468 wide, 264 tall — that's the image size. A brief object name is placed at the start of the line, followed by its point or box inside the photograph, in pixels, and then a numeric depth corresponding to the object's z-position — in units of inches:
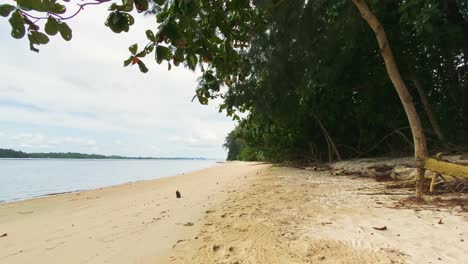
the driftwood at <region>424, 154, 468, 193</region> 164.7
